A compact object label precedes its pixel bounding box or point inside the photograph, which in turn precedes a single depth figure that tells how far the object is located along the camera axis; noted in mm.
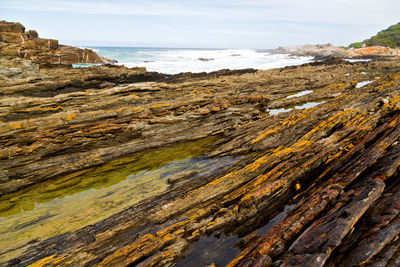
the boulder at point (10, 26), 41562
